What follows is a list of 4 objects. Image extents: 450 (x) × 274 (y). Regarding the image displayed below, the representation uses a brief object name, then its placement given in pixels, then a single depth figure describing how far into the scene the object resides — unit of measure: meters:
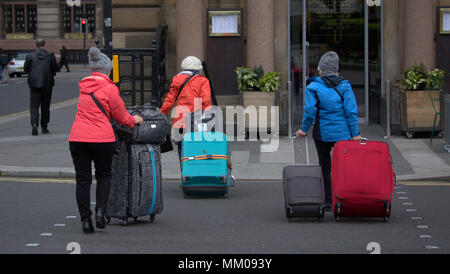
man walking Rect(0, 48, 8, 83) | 42.75
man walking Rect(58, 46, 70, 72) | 53.34
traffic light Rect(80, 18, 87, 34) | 58.94
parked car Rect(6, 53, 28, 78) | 48.78
